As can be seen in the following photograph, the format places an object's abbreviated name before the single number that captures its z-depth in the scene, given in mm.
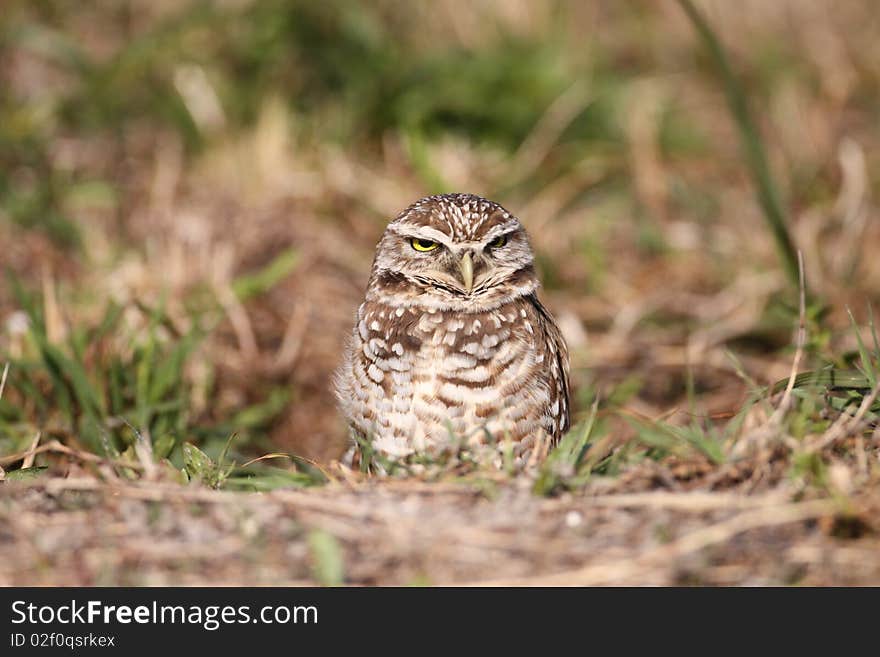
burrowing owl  6414
